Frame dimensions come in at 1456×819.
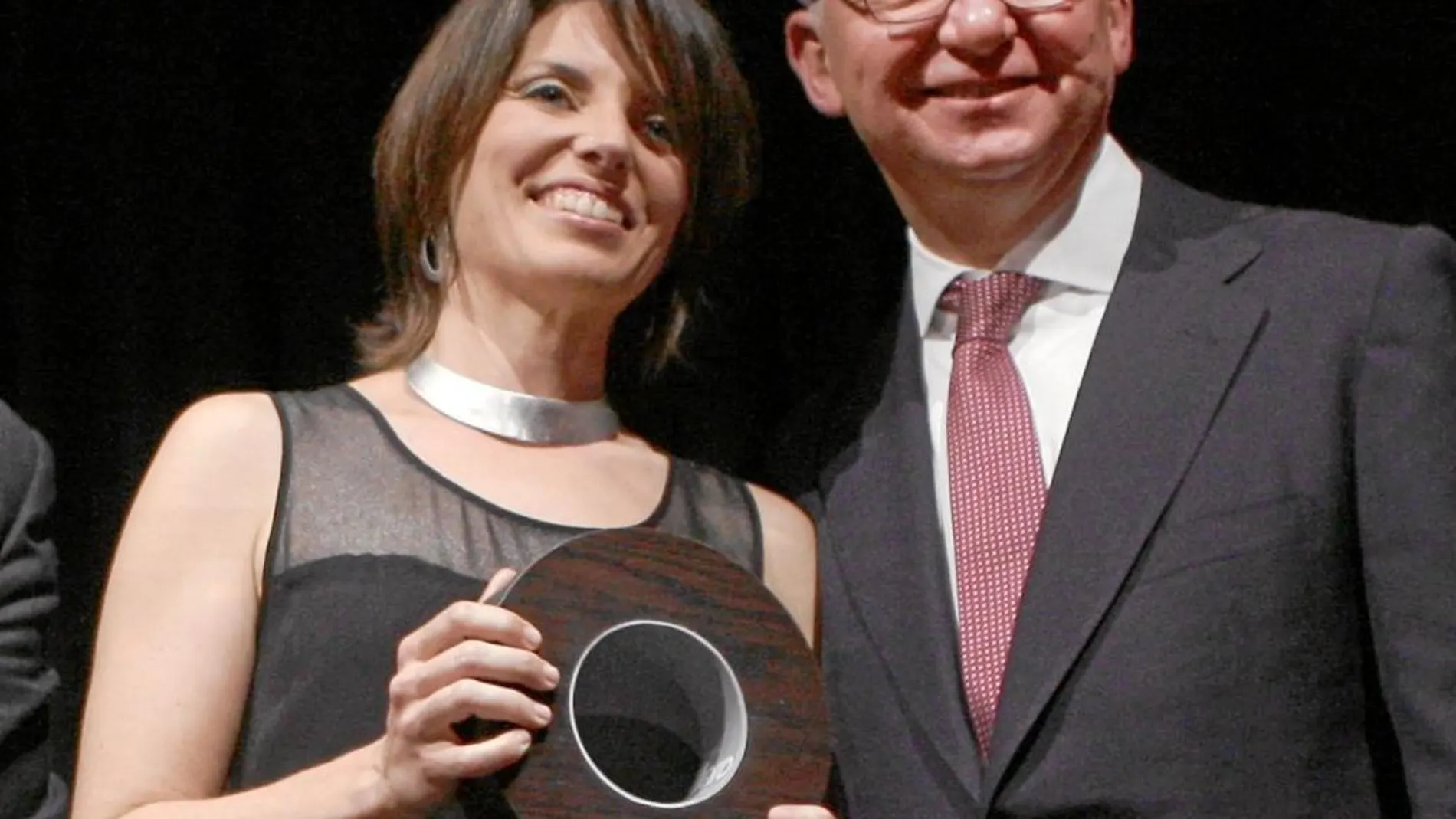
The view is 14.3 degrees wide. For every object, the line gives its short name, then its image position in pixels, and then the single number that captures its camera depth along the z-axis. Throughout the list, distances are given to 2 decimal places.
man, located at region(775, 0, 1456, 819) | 3.75
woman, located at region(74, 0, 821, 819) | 3.76
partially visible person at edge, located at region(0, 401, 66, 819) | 3.88
